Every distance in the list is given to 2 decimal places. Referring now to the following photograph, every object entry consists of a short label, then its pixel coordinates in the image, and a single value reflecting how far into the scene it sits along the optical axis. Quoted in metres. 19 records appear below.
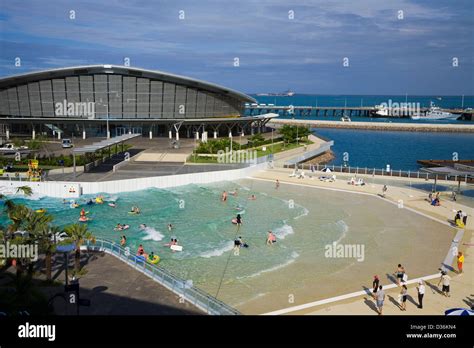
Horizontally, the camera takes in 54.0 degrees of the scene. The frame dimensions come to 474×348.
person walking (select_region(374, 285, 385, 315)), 17.80
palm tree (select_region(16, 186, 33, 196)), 24.89
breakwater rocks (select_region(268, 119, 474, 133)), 136.25
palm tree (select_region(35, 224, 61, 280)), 18.92
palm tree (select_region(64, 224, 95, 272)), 20.89
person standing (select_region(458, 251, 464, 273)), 22.49
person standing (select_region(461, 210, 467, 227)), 30.35
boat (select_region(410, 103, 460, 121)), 181.25
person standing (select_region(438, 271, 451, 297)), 19.52
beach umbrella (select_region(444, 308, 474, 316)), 15.83
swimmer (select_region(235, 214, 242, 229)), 31.61
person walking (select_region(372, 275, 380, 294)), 19.57
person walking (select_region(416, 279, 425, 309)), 18.28
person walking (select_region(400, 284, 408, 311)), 18.25
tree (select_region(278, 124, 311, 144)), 72.25
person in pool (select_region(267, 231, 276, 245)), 27.65
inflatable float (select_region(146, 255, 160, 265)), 24.05
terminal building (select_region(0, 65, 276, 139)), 69.00
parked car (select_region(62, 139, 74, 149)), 59.45
